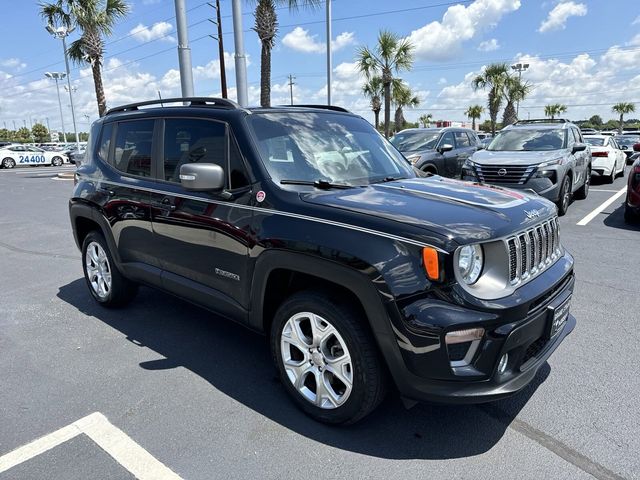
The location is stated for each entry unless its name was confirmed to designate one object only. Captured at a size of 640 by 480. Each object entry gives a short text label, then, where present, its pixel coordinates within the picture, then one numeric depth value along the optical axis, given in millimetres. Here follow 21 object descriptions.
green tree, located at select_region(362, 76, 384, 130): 29875
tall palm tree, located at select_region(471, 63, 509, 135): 37594
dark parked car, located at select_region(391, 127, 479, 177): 10918
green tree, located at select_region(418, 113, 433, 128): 73119
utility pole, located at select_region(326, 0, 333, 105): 17953
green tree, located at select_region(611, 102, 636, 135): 79694
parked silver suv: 8508
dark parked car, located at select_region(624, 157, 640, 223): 7723
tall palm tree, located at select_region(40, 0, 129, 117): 19938
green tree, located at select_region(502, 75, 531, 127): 38312
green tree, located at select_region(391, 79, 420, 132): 26750
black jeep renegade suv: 2322
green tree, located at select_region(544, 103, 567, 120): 74312
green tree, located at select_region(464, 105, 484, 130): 66125
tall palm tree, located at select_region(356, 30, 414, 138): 23375
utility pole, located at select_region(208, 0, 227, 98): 21094
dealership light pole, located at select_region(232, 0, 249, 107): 10586
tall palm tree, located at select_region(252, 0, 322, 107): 15094
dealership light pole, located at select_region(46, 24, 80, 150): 22816
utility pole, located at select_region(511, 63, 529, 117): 39438
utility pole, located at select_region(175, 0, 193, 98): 9922
